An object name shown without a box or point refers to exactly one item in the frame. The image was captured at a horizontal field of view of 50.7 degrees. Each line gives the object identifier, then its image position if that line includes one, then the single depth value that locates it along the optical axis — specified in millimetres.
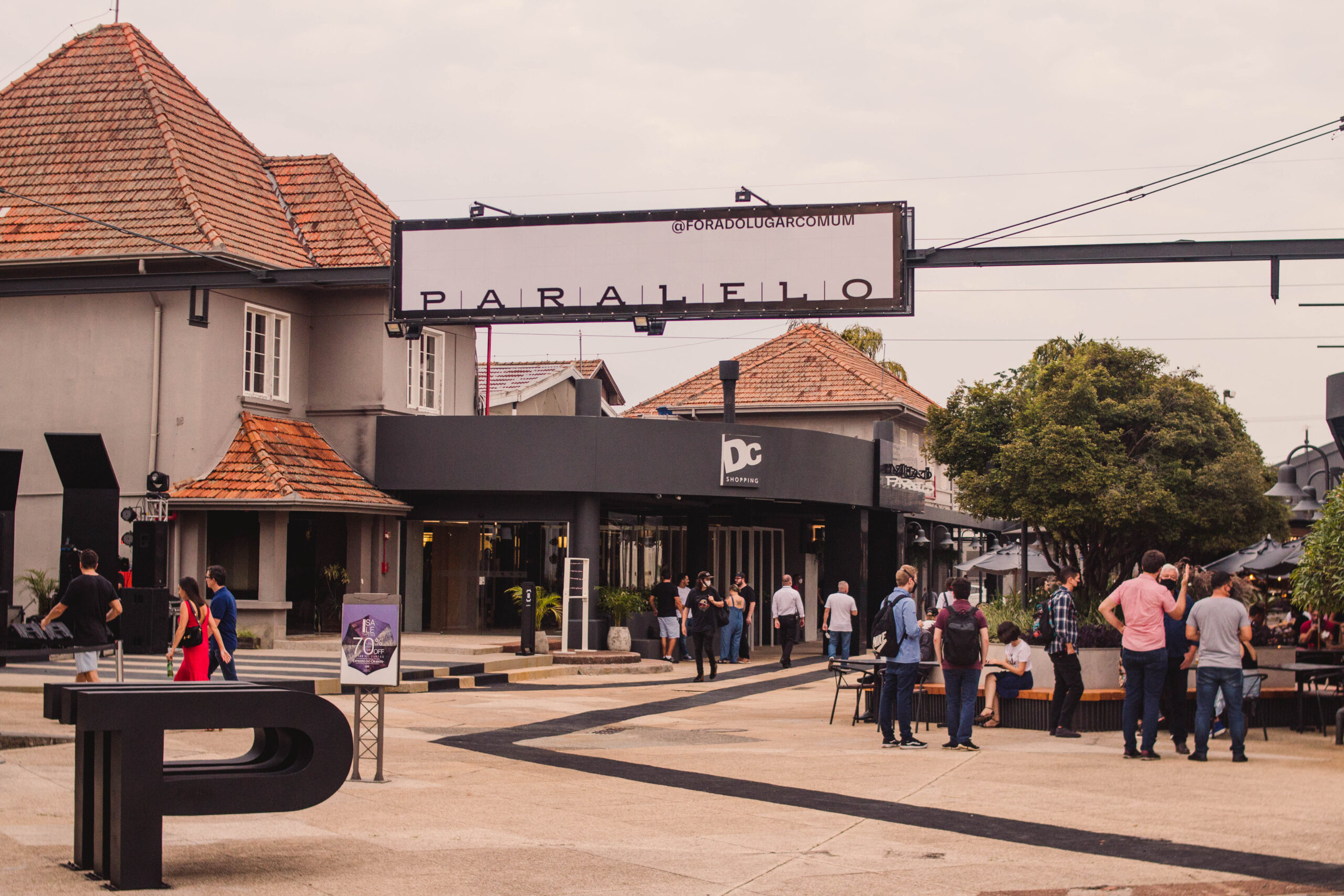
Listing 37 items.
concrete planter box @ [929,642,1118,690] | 14914
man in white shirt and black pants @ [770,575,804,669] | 26578
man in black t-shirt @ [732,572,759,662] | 27031
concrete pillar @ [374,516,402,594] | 26766
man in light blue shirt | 13453
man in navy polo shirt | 14086
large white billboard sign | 17859
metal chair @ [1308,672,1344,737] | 14695
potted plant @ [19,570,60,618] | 23234
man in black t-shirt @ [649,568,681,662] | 26859
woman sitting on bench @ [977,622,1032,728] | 14938
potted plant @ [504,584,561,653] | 25047
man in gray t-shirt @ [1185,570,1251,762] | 12305
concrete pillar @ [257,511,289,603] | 24406
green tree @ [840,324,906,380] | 52656
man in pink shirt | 12586
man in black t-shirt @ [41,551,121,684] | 13914
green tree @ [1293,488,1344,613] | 14609
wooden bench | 14766
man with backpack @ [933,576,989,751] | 13219
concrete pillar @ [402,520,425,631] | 27828
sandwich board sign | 10945
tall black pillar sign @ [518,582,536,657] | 24578
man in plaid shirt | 13875
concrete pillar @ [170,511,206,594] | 24219
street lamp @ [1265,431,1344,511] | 21156
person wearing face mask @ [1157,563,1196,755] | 13219
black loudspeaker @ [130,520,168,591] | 23016
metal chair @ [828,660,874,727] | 15633
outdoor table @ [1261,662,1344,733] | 13953
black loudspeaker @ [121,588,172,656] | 21734
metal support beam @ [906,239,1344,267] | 15961
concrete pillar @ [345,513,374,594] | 26328
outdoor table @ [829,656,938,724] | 14677
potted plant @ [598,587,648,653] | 25891
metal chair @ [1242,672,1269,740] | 14492
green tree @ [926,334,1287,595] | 31281
